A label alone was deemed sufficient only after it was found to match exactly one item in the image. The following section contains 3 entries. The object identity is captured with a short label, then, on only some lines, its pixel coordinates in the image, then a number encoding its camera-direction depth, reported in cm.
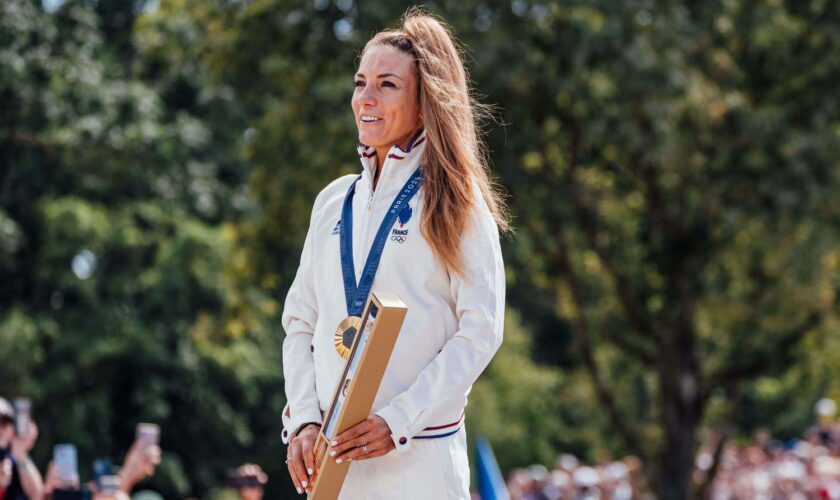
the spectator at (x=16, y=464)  1481
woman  718
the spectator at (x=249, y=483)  1439
